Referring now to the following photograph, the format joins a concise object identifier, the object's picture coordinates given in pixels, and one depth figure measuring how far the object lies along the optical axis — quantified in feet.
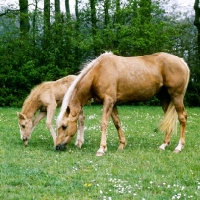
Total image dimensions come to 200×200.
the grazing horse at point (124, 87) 32.81
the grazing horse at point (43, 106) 36.88
